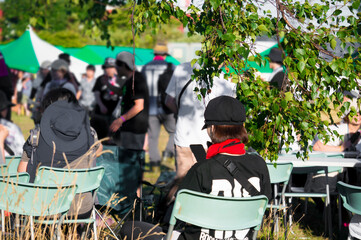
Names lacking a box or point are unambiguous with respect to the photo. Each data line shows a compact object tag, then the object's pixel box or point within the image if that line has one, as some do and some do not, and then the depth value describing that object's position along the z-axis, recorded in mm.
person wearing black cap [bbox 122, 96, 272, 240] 5417
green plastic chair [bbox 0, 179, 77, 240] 6080
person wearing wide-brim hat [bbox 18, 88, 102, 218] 7548
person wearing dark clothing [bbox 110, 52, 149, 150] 11499
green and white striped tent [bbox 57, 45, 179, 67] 25406
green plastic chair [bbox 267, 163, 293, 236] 8418
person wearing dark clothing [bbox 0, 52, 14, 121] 16428
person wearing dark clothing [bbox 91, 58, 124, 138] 14947
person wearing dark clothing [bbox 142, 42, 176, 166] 15553
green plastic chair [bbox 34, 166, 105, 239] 6982
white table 8912
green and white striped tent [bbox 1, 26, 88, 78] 23148
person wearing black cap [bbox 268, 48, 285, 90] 14099
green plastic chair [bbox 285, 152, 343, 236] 9318
